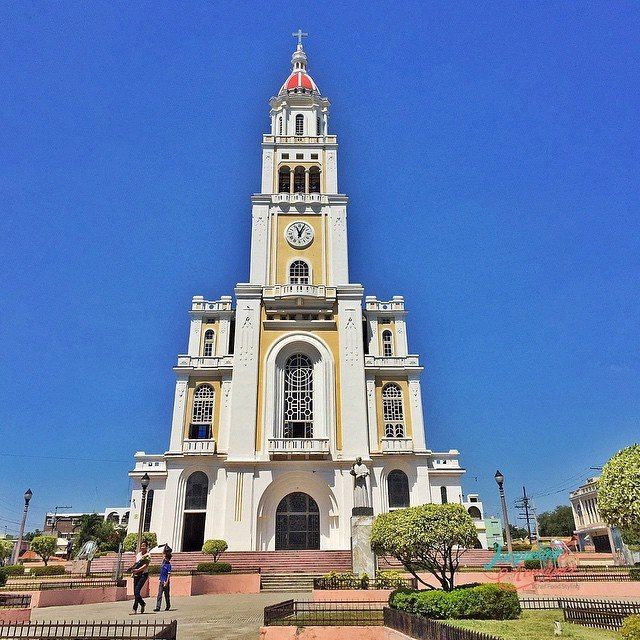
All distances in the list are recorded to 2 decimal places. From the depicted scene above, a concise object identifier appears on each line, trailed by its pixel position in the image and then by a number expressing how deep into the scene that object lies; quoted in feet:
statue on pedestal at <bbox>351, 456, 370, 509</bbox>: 71.22
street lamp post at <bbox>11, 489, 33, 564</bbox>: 89.20
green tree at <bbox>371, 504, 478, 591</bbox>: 40.42
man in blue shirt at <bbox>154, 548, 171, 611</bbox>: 49.52
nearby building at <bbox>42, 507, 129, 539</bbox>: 318.45
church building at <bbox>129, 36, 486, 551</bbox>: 104.17
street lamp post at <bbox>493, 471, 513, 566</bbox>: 74.01
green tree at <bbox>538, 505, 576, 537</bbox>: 273.75
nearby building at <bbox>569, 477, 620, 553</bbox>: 207.00
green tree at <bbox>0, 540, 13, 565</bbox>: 85.70
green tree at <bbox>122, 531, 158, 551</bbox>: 97.19
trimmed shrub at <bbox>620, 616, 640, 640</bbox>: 24.69
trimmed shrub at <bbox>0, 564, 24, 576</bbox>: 91.34
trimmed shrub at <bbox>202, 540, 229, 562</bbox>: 90.17
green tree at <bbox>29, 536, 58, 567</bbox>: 118.01
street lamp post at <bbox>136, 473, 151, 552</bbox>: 69.55
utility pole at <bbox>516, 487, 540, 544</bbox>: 183.42
